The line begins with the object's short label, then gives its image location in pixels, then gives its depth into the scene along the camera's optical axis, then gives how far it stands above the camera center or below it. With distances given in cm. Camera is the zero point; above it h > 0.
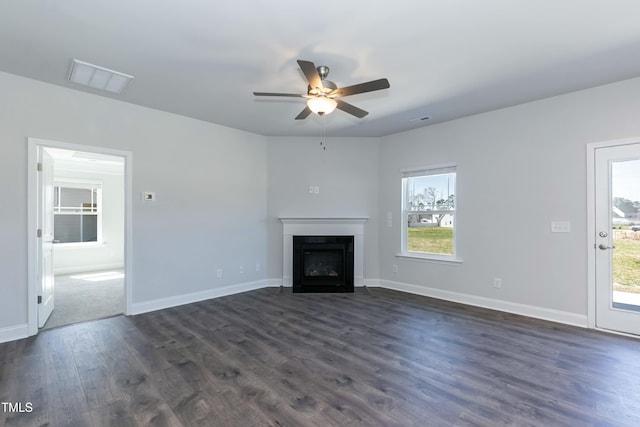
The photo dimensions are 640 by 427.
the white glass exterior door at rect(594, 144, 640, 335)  315 -26
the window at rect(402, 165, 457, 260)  462 +2
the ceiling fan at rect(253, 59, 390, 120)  236 +104
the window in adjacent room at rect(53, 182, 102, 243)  688 +2
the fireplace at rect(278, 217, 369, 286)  527 -31
